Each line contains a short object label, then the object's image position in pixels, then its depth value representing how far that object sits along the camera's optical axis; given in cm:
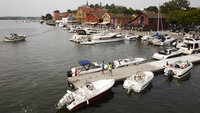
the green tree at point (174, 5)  8975
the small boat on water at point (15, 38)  5831
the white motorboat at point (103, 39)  5302
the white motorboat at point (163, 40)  4698
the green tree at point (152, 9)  13275
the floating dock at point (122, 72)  2082
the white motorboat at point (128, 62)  2652
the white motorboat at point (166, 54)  3159
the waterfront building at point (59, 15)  18119
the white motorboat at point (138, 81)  1877
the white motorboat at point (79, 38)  5646
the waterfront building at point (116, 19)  9050
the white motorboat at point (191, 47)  3509
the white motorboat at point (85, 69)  2291
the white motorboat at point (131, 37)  5882
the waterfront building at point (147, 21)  7061
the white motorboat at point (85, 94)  1565
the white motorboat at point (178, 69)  2259
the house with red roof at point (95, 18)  10136
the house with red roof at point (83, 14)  12245
